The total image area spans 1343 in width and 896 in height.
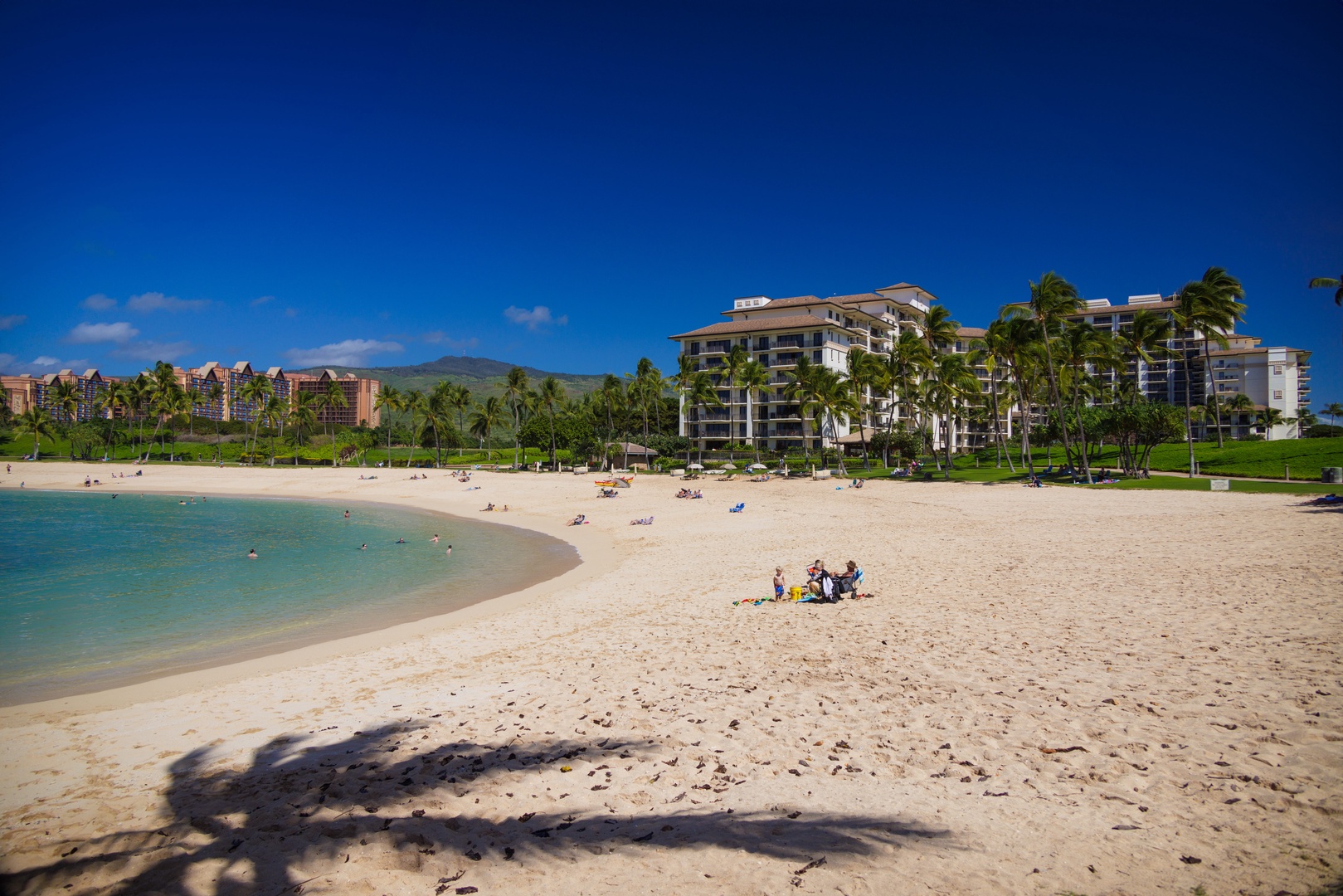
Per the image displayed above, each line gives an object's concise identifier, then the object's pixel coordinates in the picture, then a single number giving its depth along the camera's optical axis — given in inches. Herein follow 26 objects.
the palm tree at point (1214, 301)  1616.6
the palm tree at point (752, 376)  2564.0
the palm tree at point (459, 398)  3468.8
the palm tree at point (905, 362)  2209.6
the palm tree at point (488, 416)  3457.2
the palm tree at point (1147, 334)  1781.5
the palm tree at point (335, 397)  3768.9
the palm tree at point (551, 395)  3068.4
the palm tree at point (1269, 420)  3341.5
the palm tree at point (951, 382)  2159.2
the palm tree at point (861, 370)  2405.3
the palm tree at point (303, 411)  3767.2
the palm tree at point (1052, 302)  1622.8
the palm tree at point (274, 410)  3666.3
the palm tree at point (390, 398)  3364.4
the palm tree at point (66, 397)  3752.5
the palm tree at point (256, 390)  3659.0
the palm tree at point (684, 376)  2893.7
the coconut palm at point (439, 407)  3368.6
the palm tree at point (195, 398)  3971.5
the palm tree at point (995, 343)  1780.3
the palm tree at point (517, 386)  3166.8
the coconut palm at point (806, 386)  2233.0
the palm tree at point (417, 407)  3447.3
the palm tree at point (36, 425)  3380.9
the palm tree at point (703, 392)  2815.0
